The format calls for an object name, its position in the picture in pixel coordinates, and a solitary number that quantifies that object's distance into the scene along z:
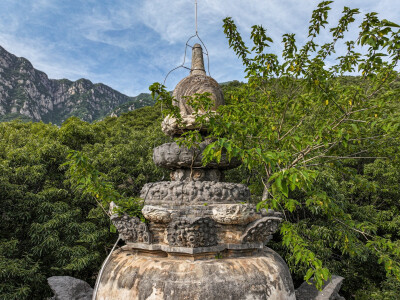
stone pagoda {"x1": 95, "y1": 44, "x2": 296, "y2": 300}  3.20
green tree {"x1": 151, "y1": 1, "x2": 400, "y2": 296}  3.10
